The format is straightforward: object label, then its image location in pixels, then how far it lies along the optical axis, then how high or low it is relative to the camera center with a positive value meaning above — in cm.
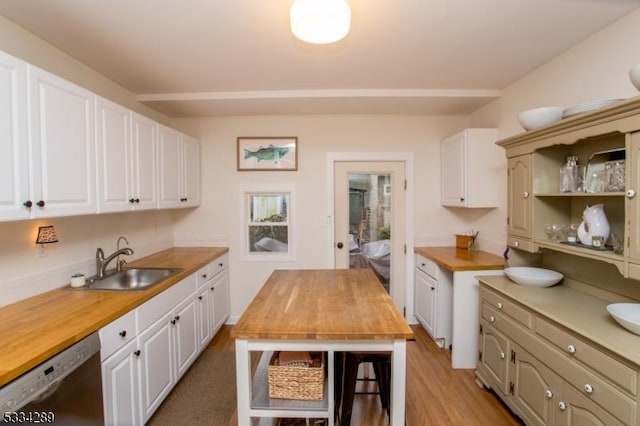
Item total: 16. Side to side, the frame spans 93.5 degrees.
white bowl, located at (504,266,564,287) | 208 -50
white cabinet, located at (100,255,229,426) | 163 -93
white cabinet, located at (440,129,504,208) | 299 +39
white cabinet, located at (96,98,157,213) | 199 +38
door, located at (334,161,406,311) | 360 -14
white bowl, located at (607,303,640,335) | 137 -54
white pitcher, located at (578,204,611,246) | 174 -11
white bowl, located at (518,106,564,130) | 197 +60
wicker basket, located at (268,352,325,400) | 154 -89
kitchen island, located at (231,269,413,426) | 143 -62
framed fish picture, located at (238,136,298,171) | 356 +66
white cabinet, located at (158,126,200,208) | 278 +41
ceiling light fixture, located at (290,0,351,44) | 142 +92
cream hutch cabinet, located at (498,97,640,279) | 144 +16
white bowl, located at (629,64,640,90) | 140 +61
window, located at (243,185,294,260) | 365 -21
